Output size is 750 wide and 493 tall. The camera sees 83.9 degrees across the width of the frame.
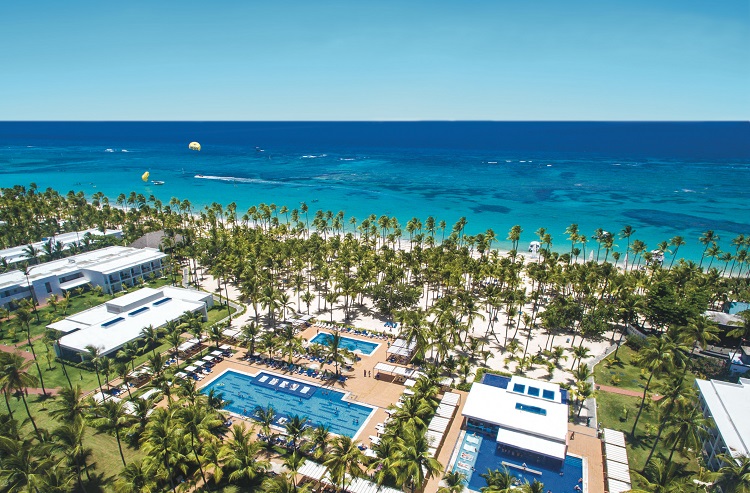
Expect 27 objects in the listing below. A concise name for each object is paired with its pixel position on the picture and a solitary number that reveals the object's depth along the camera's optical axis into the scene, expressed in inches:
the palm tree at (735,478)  1001.5
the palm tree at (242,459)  1277.1
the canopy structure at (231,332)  2221.8
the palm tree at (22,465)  1064.2
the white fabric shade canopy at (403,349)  2012.8
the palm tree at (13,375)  1343.5
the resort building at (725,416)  1343.5
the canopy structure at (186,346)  2097.7
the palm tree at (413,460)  1117.7
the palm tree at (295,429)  1400.1
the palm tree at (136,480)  1156.5
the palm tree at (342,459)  1159.0
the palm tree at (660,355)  1470.4
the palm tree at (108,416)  1254.9
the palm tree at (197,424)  1192.2
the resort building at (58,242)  2955.7
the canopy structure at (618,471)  1298.0
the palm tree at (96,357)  1643.7
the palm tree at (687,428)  1237.1
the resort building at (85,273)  2511.1
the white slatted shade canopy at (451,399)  1667.8
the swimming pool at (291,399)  1657.2
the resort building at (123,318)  1993.1
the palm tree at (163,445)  1160.6
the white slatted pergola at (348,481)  1252.5
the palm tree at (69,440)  1142.3
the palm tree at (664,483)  1016.9
